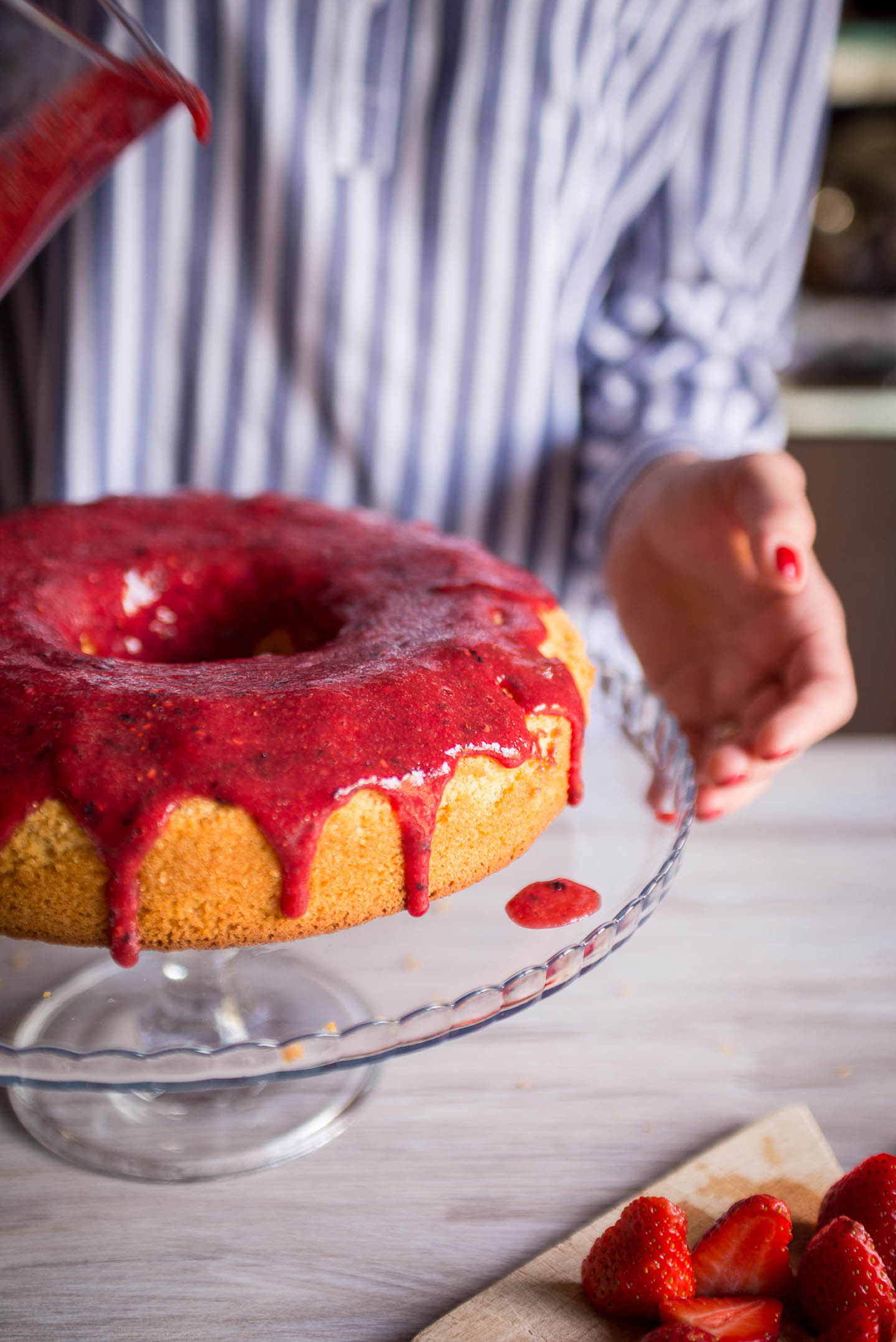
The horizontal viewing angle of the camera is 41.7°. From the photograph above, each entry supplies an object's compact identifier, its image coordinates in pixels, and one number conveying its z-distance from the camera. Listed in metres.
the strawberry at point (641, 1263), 0.76
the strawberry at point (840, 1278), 0.75
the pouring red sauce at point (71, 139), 0.81
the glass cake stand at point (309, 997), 0.79
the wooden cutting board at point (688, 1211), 0.77
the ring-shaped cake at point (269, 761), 0.79
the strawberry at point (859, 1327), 0.73
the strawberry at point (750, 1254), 0.78
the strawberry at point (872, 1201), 0.80
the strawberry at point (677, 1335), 0.72
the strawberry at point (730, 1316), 0.75
